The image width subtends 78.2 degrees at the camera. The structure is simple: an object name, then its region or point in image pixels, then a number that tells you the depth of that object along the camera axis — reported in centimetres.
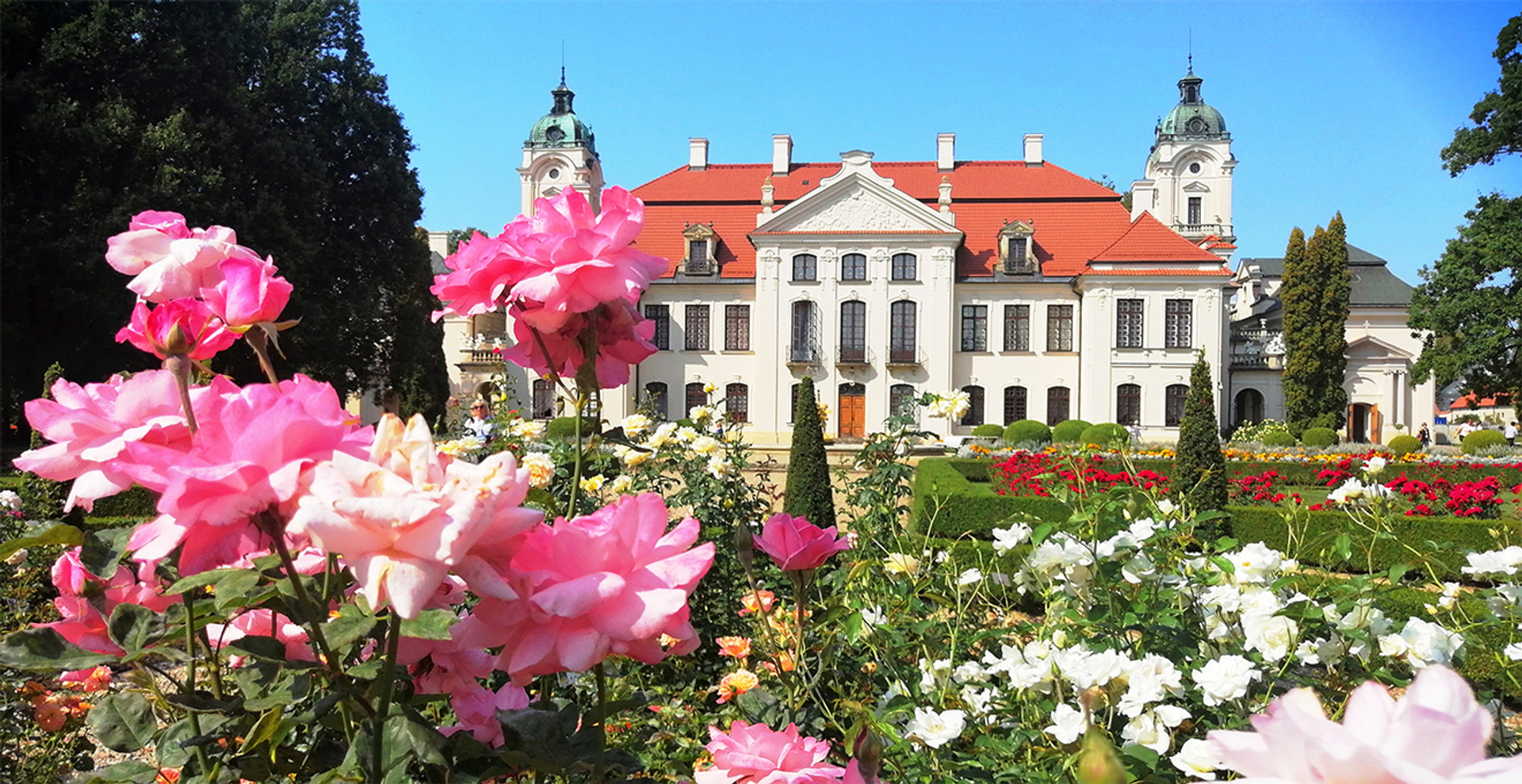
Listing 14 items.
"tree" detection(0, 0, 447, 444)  1214
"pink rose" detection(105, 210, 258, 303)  96
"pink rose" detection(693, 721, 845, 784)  89
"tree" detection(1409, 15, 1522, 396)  1761
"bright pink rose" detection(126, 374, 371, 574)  63
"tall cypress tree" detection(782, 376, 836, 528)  791
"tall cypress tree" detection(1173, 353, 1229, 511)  942
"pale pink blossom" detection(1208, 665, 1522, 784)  39
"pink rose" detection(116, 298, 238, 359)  85
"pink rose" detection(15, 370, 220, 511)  75
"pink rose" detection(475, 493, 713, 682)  67
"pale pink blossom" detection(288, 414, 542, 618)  57
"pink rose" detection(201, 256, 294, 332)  93
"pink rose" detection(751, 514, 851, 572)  133
